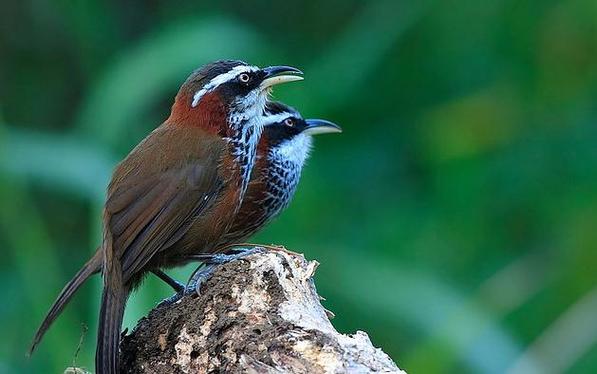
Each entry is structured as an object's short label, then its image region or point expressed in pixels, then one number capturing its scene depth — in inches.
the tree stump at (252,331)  287.9
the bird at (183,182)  347.3
